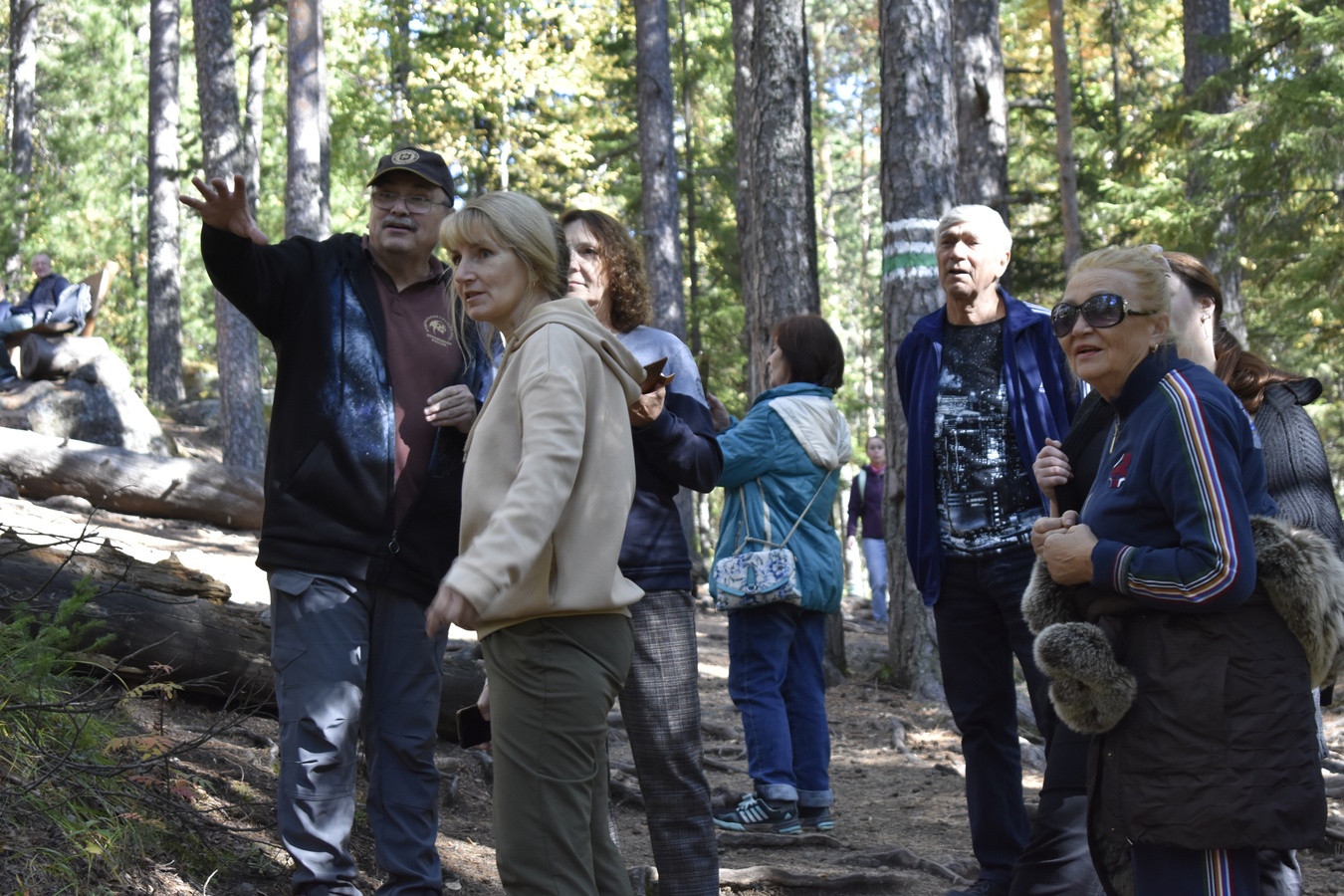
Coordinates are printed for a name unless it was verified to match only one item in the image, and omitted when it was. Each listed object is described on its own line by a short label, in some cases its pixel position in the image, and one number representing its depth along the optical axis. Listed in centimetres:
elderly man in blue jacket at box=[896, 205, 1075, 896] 446
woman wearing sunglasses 270
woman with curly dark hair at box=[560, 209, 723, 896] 381
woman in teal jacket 573
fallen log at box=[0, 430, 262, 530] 1145
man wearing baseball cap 374
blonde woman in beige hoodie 278
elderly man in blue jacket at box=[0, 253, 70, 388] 1600
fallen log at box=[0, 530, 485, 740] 495
